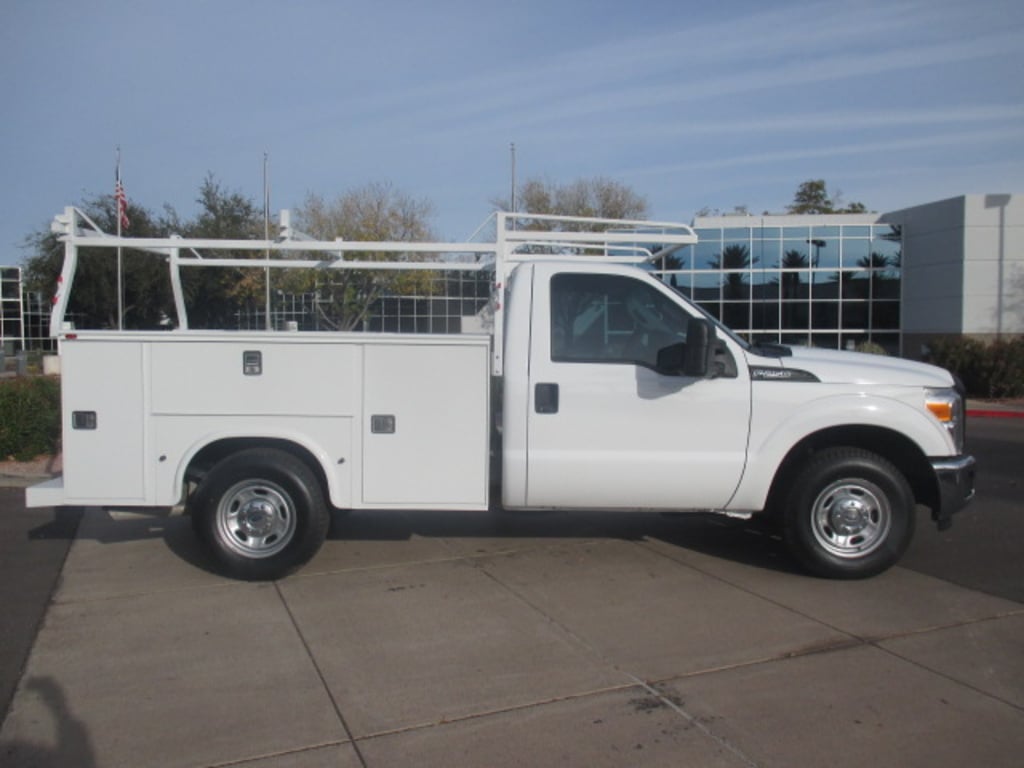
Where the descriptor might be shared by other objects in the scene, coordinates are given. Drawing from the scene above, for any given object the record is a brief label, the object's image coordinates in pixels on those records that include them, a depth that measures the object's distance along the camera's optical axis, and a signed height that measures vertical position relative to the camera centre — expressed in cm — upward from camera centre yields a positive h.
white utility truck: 628 -59
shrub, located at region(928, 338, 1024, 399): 2364 -60
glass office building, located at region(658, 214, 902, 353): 3158 +220
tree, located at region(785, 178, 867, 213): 6344 +984
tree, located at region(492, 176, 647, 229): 4409 +664
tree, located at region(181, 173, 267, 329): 2334 +153
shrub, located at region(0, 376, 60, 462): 1198 -110
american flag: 1349 +215
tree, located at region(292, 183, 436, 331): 2100 +416
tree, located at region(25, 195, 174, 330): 2388 +153
